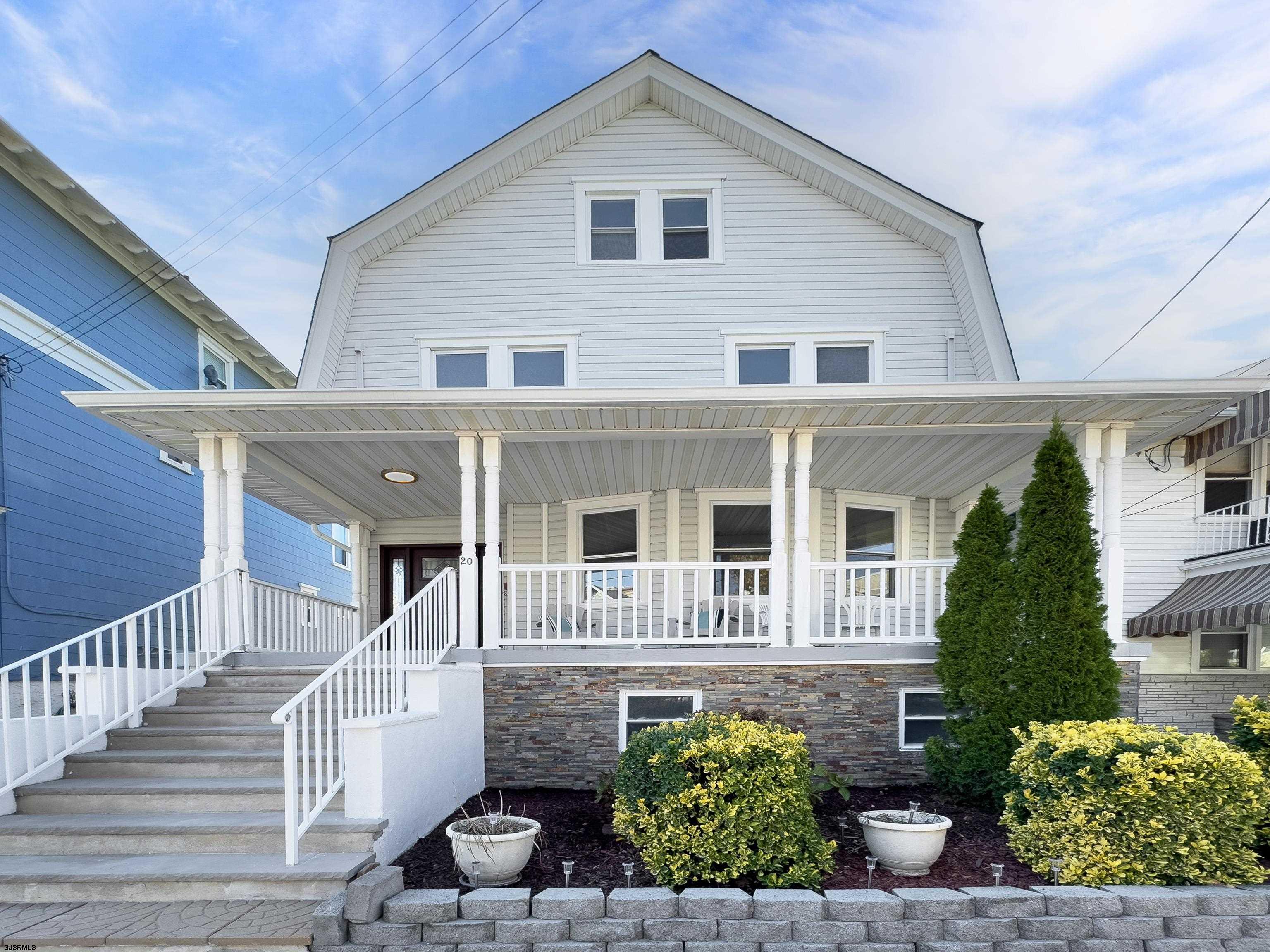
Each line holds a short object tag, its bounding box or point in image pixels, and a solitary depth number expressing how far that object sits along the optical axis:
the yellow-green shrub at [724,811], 4.12
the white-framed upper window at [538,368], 9.27
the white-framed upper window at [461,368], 9.30
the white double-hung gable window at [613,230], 9.52
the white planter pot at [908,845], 4.42
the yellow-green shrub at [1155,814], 4.20
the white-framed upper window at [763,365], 9.21
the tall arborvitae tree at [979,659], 5.74
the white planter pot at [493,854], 4.18
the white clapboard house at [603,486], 5.35
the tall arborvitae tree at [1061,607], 5.61
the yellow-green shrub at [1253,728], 5.00
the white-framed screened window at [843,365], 9.24
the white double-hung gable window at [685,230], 9.52
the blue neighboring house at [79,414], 8.15
